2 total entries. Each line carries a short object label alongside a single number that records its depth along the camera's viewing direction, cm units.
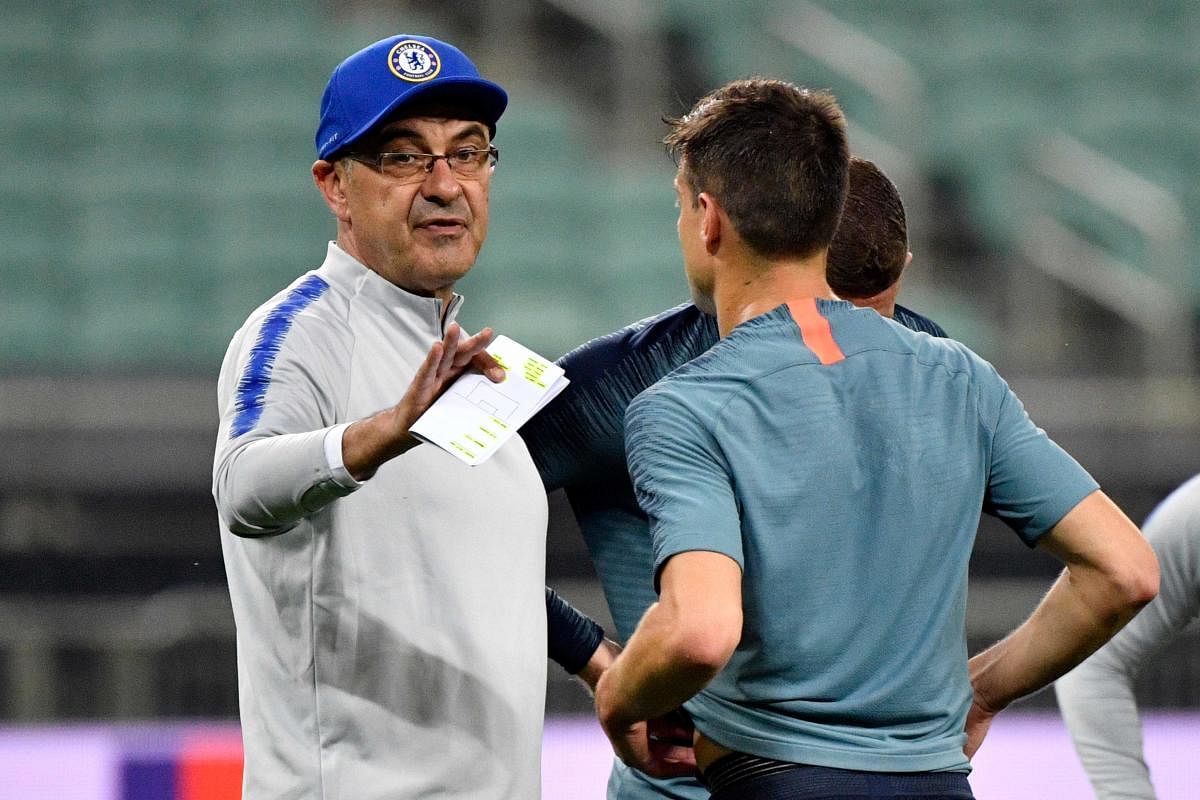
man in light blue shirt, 1277
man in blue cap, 1301
